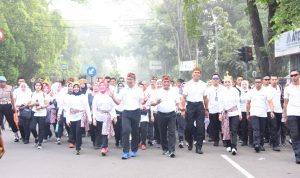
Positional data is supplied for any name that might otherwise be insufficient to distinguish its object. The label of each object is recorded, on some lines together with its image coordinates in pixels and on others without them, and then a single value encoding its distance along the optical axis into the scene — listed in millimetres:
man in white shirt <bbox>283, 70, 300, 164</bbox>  11711
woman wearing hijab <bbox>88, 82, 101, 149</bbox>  13955
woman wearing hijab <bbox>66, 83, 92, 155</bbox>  13172
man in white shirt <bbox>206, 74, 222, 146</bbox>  15052
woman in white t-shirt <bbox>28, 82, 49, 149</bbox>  14375
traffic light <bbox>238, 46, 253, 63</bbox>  21359
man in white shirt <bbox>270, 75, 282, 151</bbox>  13739
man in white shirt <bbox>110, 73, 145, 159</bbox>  12453
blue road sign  26756
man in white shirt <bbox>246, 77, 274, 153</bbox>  13359
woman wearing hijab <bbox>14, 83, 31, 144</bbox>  15208
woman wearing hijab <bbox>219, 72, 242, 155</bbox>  13180
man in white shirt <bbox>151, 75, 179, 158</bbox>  12789
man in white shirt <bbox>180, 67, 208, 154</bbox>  13086
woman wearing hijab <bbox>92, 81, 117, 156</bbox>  13008
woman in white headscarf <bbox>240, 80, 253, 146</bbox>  14922
